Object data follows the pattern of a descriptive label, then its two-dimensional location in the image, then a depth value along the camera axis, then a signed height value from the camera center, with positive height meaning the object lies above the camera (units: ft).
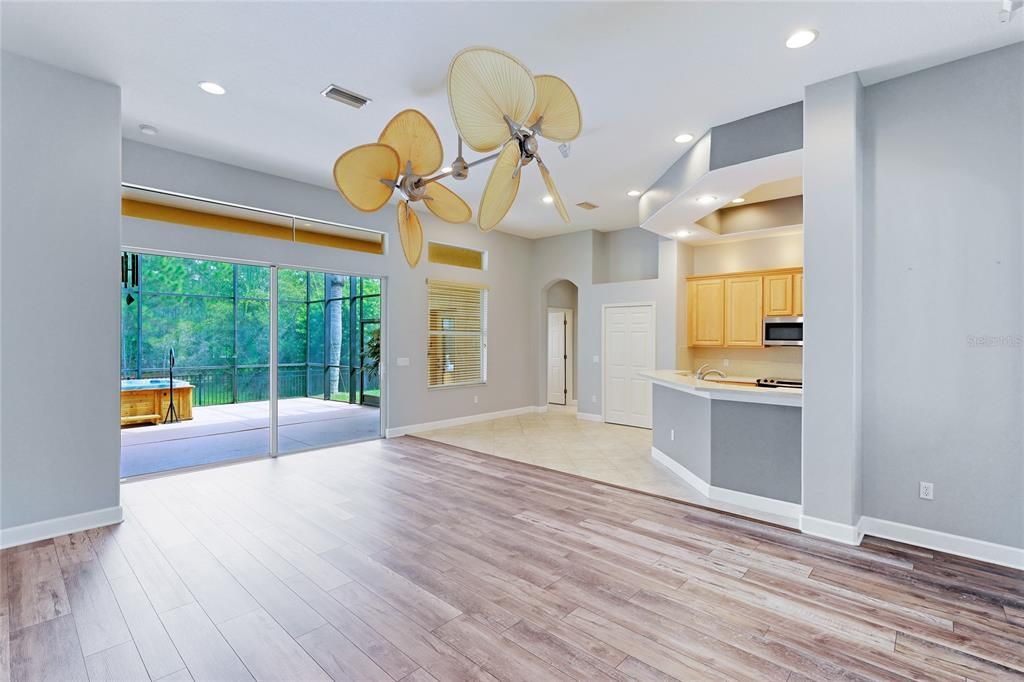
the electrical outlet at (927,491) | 10.52 -3.36
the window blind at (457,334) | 24.22 +0.43
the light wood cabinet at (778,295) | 20.40 +2.04
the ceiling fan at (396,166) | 8.98 +3.51
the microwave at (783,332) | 20.03 +0.42
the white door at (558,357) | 33.35 -1.07
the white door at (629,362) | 24.88 -1.10
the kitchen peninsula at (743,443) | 12.15 -2.85
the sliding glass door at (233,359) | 16.05 -0.62
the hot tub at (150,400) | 17.13 -2.20
